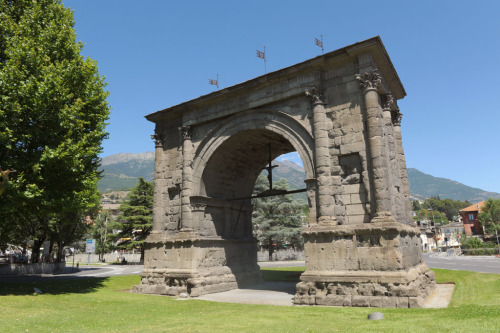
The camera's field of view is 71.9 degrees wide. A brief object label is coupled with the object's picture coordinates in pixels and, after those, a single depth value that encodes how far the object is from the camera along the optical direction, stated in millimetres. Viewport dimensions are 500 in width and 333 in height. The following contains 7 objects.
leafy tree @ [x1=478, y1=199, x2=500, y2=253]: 62375
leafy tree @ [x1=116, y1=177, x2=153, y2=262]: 37938
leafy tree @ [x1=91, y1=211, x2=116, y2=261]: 57303
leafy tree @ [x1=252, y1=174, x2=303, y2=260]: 39875
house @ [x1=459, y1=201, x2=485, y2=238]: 73688
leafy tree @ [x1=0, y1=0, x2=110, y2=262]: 12188
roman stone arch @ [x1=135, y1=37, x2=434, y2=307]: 11000
